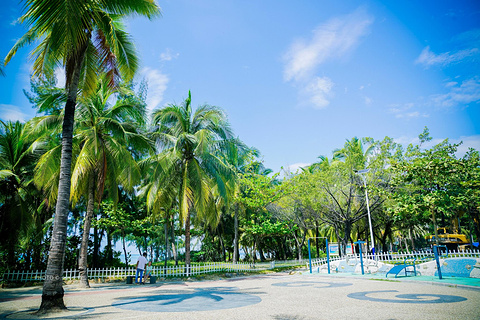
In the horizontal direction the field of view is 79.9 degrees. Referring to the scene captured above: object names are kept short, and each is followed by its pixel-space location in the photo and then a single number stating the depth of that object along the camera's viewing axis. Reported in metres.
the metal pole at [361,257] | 15.91
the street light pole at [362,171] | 18.39
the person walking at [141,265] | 14.04
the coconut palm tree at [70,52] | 6.32
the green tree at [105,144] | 13.36
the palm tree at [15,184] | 14.63
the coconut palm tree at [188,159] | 16.36
